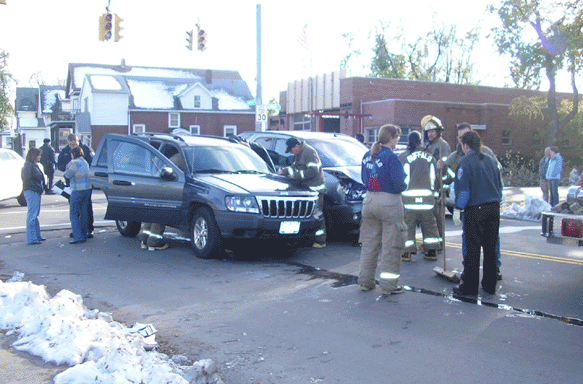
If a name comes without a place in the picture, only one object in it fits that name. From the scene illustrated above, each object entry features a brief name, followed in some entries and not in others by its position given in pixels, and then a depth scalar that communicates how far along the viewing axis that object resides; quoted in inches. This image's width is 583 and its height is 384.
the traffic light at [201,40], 784.9
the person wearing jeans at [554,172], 629.6
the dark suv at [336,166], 397.1
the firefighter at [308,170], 378.9
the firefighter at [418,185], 327.6
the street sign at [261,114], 754.9
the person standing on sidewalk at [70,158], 438.6
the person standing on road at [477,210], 266.5
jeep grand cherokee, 344.2
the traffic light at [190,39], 789.0
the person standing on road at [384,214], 267.1
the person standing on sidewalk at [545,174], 640.4
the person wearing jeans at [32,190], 412.8
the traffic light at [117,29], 708.0
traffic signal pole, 776.3
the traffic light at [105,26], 703.1
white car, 671.8
